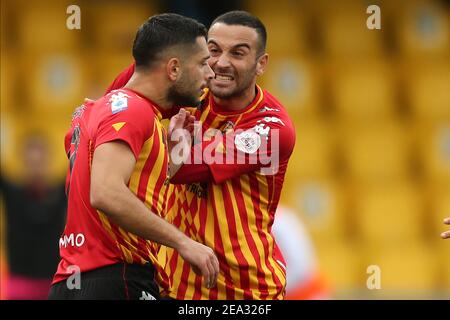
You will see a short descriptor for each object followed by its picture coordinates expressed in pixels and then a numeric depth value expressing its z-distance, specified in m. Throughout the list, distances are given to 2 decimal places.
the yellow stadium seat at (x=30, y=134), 10.66
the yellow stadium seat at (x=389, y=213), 11.12
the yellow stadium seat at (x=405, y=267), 10.69
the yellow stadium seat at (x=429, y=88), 12.12
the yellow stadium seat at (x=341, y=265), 10.50
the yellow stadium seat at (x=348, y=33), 12.35
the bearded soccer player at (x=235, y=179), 5.72
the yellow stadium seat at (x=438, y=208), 11.27
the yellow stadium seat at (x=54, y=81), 11.45
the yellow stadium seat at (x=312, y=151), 11.43
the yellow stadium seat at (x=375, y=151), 11.66
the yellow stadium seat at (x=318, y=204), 11.05
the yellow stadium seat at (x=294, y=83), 11.73
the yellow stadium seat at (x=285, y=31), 12.18
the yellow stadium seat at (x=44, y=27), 11.77
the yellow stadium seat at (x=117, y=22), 12.02
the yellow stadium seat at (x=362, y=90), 12.09
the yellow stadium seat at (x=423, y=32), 12.48
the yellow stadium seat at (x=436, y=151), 11.70
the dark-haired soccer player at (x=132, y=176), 4.75
